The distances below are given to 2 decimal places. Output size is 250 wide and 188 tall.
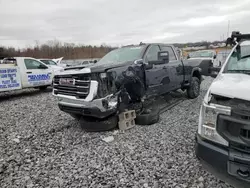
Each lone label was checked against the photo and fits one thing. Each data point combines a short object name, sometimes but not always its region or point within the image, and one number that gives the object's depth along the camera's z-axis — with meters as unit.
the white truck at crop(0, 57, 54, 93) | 8.88
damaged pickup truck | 4.23
